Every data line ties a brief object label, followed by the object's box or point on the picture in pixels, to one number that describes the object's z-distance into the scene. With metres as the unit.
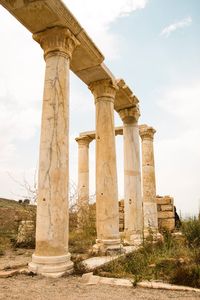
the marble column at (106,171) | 10.29
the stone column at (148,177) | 17.70
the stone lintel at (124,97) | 13.14
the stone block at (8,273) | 6.68
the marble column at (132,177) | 13.32
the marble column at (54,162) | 7.11
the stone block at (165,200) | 21.19
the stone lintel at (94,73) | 10.99
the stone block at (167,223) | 20.44
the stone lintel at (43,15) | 7.97
